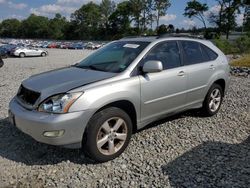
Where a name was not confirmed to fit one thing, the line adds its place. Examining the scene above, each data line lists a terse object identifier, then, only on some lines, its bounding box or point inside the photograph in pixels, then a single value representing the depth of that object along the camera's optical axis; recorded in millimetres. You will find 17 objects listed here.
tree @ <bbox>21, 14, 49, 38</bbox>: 81910
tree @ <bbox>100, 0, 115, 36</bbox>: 72286
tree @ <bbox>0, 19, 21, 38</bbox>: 90955
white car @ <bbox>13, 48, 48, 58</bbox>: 21110
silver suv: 2512
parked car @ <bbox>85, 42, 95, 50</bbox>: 38993
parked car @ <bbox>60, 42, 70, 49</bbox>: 42333
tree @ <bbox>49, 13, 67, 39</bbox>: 76663
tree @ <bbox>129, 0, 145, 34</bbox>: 58954
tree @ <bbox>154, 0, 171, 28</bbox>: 56996
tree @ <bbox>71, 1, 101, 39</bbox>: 72525
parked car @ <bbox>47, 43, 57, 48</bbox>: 43728
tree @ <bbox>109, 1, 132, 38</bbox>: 63532
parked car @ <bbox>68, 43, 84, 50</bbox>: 40708
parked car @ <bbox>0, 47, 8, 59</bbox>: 19539
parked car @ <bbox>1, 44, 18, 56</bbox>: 21181
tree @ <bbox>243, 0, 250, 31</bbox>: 34663
